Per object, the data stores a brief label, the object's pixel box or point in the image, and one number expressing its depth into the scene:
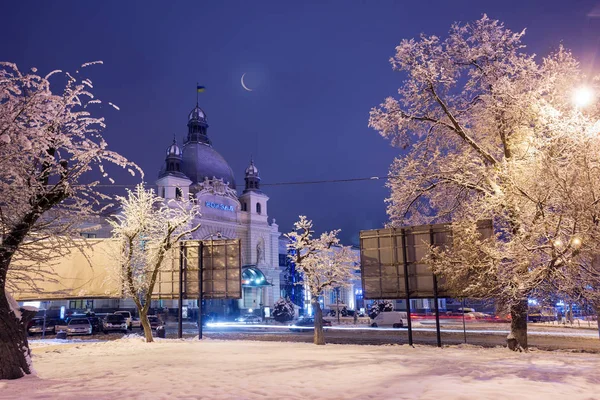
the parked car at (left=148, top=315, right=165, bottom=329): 32.50
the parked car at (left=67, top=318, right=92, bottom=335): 32.78
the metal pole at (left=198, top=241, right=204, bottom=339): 24.08
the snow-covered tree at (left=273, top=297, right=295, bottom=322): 50.97
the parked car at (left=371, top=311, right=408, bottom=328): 40.75
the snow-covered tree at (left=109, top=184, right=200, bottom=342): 22.09
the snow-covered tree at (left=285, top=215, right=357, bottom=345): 24.69
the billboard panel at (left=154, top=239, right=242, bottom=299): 24.09
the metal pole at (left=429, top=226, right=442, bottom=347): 18.14
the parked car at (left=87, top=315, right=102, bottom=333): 37.41
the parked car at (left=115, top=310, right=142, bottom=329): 38.23
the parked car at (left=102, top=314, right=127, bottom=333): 35.84
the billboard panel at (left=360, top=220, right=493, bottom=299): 18.41
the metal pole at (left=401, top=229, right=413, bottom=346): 18.39
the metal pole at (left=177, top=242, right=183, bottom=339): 24.28
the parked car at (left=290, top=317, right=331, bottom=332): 39.18
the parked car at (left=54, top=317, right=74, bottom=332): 34.39
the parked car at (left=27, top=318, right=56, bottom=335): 34.22
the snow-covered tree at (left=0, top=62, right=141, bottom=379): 9.34
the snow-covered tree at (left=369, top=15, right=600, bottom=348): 12.23
